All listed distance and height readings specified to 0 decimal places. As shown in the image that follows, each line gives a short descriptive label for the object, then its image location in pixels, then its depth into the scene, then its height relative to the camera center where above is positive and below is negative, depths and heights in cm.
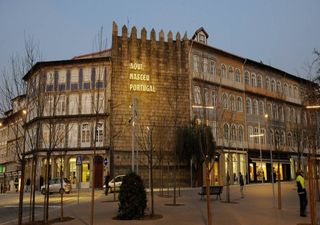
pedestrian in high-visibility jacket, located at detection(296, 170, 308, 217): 1033 -153
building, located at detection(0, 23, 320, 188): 2969 +524
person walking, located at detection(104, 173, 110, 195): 2275 -270
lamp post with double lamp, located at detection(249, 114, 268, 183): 3454 +187
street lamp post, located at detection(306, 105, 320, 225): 771 -123
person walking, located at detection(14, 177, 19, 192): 3558 -388
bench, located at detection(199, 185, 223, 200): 1616 -223
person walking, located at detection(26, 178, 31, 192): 3201 -362
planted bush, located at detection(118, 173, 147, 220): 982 -164
